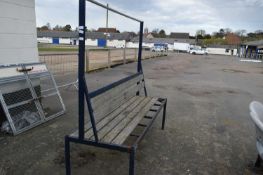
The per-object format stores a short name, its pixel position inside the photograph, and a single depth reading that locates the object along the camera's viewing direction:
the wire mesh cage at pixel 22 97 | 3.82
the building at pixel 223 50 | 53.97
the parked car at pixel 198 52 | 45.66
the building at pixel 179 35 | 85.50
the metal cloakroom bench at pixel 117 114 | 2.51
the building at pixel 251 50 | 37.09
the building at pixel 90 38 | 70.75
